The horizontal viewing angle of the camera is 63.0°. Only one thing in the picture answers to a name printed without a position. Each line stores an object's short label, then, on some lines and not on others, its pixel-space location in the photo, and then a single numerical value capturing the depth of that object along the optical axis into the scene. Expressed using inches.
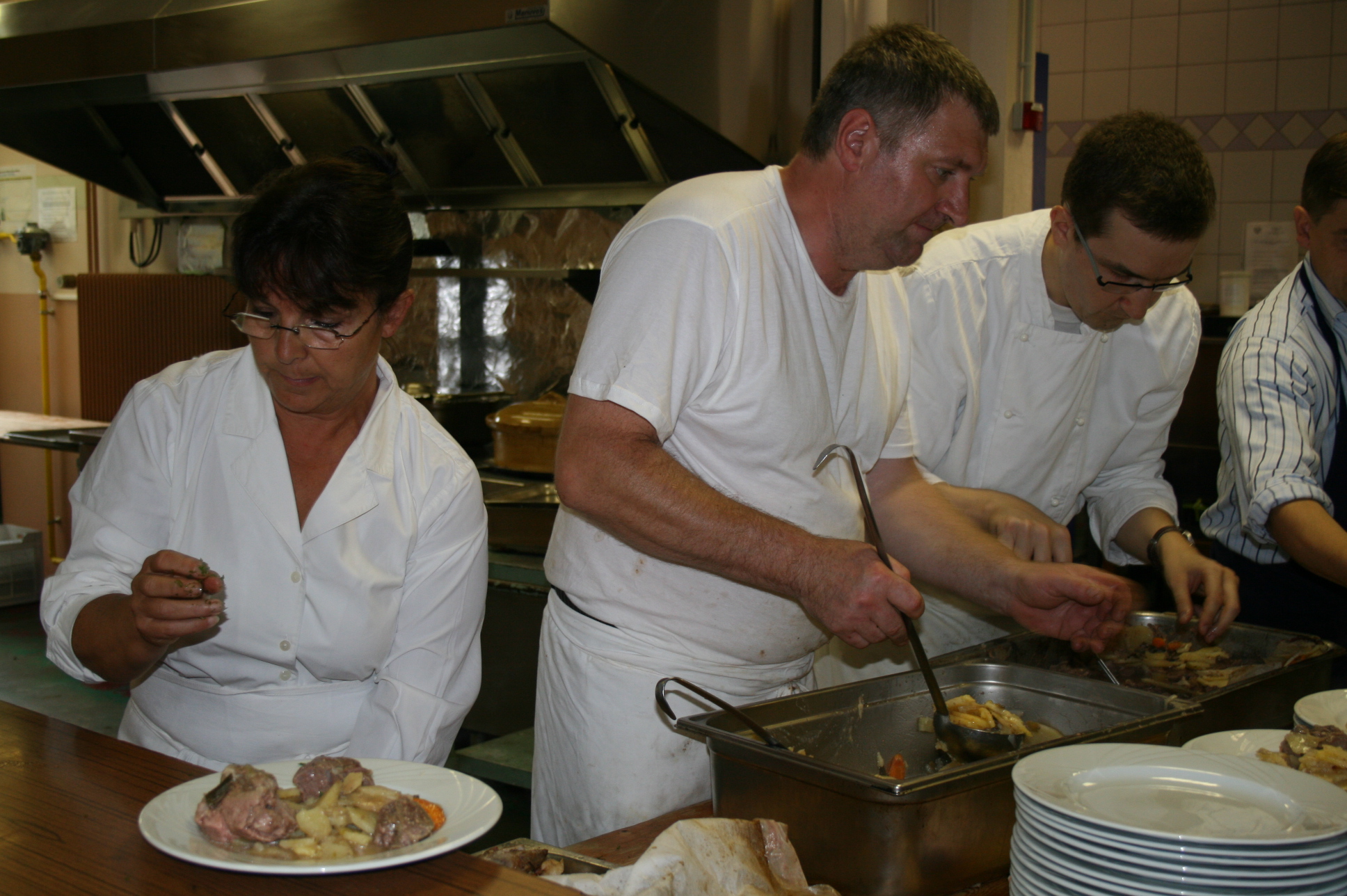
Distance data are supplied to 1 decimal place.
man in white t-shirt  53.8
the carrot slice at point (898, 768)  48.9
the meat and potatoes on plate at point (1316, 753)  47.0
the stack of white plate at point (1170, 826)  32.5
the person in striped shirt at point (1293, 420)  76.5
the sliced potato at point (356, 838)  36.9
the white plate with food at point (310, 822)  35.0
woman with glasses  58.1
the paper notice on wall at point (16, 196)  224.7
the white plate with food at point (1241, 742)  50.5
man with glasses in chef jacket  74.4
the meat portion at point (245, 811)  36.4
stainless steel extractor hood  128.7
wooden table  35.3
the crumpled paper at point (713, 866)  36.9
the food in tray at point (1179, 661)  66.2
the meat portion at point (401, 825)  36.9
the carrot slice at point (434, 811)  38.9
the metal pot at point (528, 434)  129.9
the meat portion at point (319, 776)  39.9
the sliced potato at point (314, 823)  37.5
